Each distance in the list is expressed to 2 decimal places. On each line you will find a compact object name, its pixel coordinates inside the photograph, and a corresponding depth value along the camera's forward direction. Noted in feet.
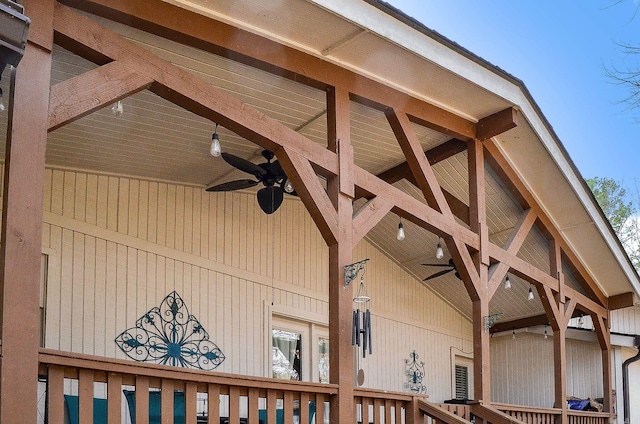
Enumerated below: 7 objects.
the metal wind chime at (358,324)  20.26
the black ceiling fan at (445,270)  35.15
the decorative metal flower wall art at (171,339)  27.02
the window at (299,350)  32.32
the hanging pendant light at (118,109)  19.79
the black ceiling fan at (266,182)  25.56
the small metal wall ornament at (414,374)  38.96
